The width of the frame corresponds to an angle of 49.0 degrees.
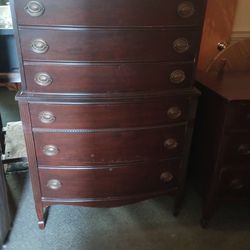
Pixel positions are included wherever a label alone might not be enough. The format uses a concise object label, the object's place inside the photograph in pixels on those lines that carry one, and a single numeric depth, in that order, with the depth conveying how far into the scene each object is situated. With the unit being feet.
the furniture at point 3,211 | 4.63
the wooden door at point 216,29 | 5.48
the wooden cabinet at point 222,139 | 4.36
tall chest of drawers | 3.56
